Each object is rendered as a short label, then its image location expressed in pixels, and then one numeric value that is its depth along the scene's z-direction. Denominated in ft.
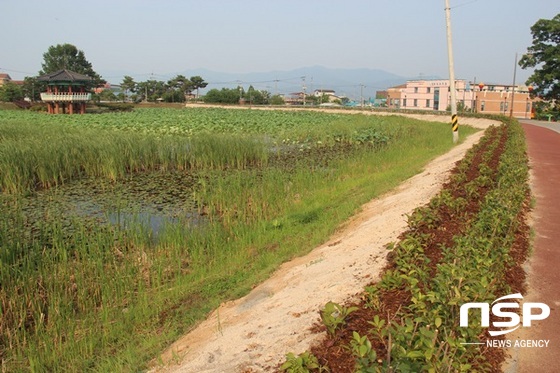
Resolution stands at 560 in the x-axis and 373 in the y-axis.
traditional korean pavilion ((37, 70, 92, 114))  143.54
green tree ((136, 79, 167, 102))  244.63
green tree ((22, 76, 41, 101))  205.26
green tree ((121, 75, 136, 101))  244.14
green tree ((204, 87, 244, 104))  246.06
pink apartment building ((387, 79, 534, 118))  214.69
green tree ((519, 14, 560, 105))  124.26
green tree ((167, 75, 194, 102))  254.68
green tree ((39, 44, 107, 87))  218.18
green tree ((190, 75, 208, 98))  254.27
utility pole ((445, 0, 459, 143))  52.16
